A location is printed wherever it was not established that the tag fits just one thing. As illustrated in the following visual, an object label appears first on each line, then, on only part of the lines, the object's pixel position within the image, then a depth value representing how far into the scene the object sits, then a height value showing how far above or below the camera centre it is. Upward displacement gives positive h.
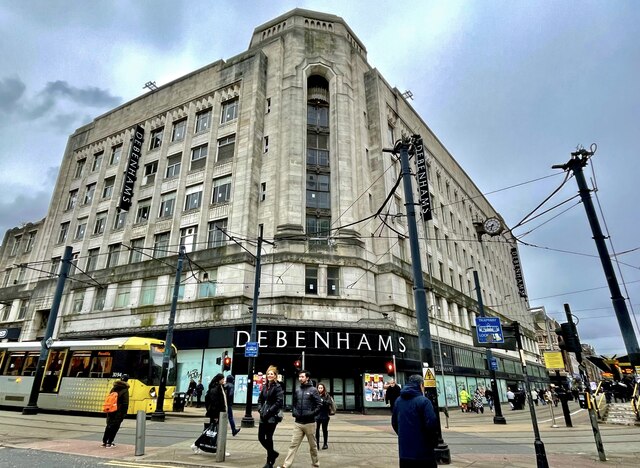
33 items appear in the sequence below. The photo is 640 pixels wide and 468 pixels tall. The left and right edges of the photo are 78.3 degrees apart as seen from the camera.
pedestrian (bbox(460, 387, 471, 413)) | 30.57 -0.78
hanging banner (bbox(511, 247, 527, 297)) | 69.62 +20.04
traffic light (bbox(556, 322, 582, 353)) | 10.11 +1.28
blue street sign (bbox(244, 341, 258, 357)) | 17.53 +1.81
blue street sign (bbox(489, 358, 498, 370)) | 22.66 +1.46
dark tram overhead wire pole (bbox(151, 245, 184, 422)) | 16.67 +1.12
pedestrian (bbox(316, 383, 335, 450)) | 10.59 -0.63
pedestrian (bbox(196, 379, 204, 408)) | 24.59 -0.02
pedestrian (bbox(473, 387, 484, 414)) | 29.31 -0.89
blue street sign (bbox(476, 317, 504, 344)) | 11.27 +1.70
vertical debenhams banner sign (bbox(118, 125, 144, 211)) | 36.72 +20.15
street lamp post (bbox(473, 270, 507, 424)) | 19.28 -0.24
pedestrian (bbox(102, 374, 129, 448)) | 10.38 -0.64
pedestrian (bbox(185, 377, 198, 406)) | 25.56 +0.04
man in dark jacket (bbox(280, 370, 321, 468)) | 7.38 -0.33
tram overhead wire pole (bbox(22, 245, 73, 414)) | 18.83 +1.47
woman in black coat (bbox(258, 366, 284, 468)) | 7.48 -0.35
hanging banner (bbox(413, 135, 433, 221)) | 36.01 +17.95
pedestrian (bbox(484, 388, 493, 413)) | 32.28 -0.40
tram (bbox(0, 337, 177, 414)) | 17.95 +0.88
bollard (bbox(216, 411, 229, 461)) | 8.47 -0.88
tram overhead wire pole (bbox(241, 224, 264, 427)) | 15.72 +0.80
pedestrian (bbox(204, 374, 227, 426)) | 9.46 -0.21
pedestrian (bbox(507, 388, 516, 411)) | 32.19 -0.54
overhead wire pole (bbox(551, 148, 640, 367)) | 10.48 +3.65
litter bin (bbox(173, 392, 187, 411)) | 21.42 -0.47
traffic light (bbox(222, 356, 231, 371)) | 20.14 +1.42
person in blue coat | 4.81 -0.46
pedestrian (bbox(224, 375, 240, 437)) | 12.38 -0.08
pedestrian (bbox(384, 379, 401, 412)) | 11.77 +0.02
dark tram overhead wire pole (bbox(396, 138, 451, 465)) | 8.77 +2.08
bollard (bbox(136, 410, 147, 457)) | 9.14 -0.83
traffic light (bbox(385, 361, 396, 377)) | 21.44 +1.20
